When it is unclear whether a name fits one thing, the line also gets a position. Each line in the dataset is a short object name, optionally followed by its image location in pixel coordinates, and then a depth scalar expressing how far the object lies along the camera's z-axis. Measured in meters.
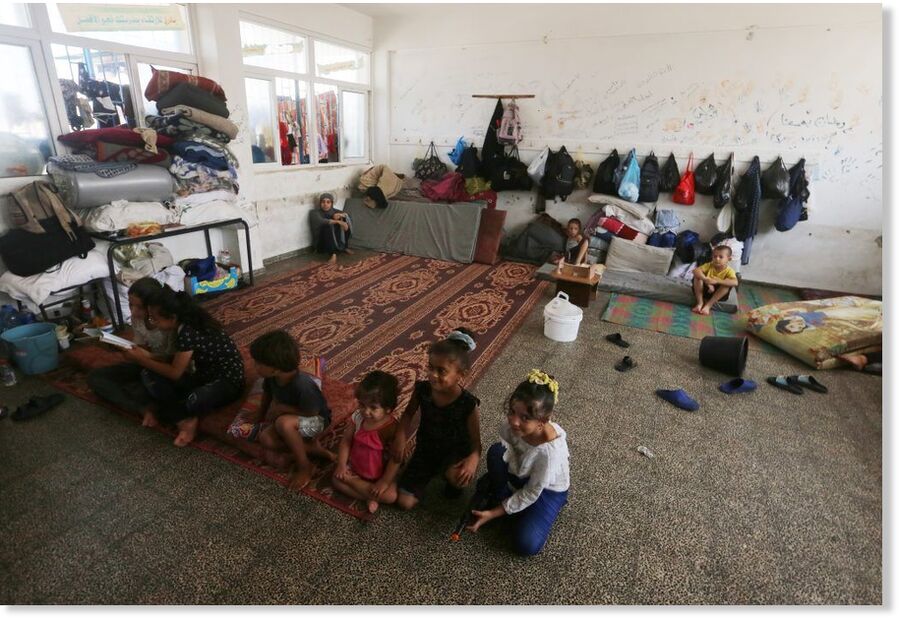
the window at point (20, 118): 3.11
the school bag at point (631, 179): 5.11
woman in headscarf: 5.52
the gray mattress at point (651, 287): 4.36
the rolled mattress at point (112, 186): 3.23
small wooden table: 4.14
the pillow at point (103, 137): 3.36
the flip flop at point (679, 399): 2.72
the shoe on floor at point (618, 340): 3.51
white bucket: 3.45
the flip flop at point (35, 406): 2.40
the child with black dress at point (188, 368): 2.24
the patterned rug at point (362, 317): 2.54
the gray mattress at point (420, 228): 5.48
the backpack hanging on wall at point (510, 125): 5.54
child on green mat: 4.16
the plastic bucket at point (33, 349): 2.77
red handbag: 5.00
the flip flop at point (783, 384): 2.93
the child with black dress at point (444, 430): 1.80
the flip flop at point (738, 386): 2.91
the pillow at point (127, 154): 3.46
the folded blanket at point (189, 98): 3.72
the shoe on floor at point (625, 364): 3.15
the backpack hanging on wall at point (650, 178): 5.06
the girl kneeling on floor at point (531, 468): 1.63
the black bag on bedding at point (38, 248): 3.00
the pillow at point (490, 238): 5.45
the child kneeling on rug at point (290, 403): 1.96
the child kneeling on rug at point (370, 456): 1.88
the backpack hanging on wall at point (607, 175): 5.22
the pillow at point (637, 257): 4.90
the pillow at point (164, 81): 3.67
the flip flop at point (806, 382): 2.96
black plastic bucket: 3.03
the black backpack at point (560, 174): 5.36
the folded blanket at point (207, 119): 3.76
